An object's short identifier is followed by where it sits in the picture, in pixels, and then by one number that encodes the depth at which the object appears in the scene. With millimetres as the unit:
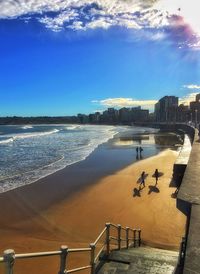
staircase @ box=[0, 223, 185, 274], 4308
